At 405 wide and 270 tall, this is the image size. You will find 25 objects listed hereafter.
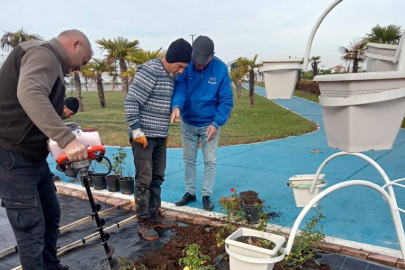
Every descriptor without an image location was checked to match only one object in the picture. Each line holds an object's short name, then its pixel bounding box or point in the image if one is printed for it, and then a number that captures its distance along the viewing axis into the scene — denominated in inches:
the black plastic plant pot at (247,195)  127.6
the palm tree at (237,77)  664.6
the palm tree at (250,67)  620.7
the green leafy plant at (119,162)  167.0
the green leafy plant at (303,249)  94.2
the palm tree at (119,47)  541.3
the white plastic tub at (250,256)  56.0
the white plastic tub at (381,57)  66.3
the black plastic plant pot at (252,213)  122.7
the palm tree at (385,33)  604.1
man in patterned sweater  111.7
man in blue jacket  127.8
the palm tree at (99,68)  655.1
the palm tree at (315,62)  1083.9
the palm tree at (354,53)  756.6
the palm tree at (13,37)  617.6
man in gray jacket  67.4
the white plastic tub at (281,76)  67.9
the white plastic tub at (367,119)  49.3
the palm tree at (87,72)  645.7
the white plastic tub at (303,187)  93.9
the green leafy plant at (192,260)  78.0
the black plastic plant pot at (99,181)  165.9
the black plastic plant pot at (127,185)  158.4
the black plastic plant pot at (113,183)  162.4
